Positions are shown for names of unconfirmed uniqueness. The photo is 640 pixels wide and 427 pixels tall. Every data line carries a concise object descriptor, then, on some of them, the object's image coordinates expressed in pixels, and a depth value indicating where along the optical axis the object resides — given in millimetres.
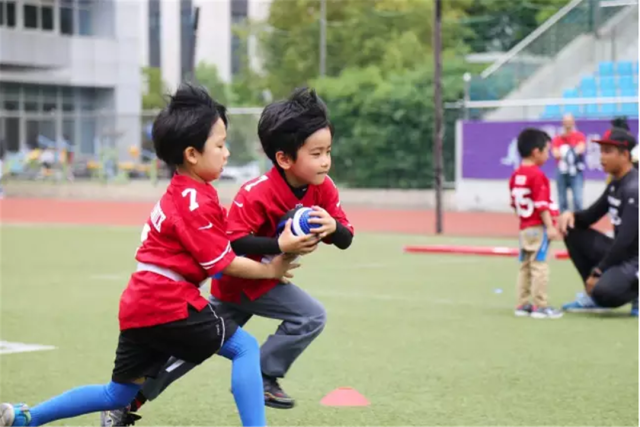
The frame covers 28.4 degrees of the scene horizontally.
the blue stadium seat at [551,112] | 26266
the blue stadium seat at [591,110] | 25448
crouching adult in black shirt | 10469
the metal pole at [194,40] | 24067
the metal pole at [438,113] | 20594
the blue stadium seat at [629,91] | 25838
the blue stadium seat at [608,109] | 25112
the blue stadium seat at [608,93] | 26791
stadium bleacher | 25188
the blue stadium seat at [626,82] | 26517
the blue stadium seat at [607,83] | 27109
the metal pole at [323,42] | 49594
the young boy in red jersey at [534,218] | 10664
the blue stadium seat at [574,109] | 25906
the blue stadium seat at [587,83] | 27922
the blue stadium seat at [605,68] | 27827
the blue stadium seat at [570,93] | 28041
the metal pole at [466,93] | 27219
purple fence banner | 24656
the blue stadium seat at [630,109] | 24523
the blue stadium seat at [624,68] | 27141
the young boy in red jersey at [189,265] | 5262
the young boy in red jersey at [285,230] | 5617
